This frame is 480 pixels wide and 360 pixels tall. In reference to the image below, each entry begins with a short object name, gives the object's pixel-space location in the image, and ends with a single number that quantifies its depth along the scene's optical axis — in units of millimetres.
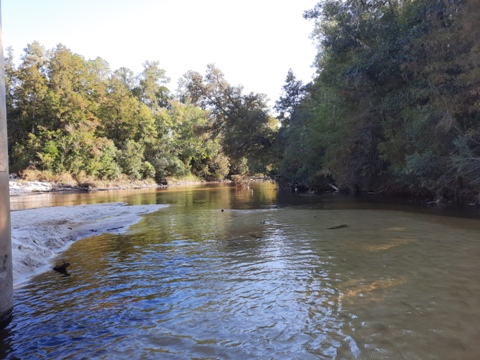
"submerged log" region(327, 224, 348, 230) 10855
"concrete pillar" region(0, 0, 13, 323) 4180
